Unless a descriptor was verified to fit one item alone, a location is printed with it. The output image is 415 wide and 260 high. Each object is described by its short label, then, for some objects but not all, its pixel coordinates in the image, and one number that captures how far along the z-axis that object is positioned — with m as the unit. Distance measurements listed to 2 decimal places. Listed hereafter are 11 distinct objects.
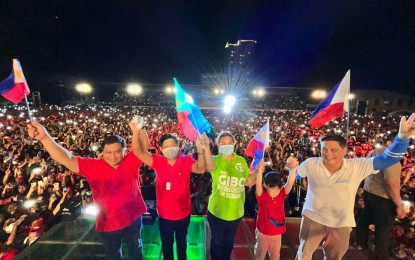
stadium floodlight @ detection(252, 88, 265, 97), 54.93
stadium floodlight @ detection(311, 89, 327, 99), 51.88
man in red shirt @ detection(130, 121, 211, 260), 2.74
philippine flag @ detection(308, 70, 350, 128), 3.61
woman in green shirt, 2.85
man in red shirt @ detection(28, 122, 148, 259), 2.59
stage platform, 3.36
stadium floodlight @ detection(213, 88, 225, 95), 57.59
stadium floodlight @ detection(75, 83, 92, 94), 51.06
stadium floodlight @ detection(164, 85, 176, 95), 53.19
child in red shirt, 2.92
